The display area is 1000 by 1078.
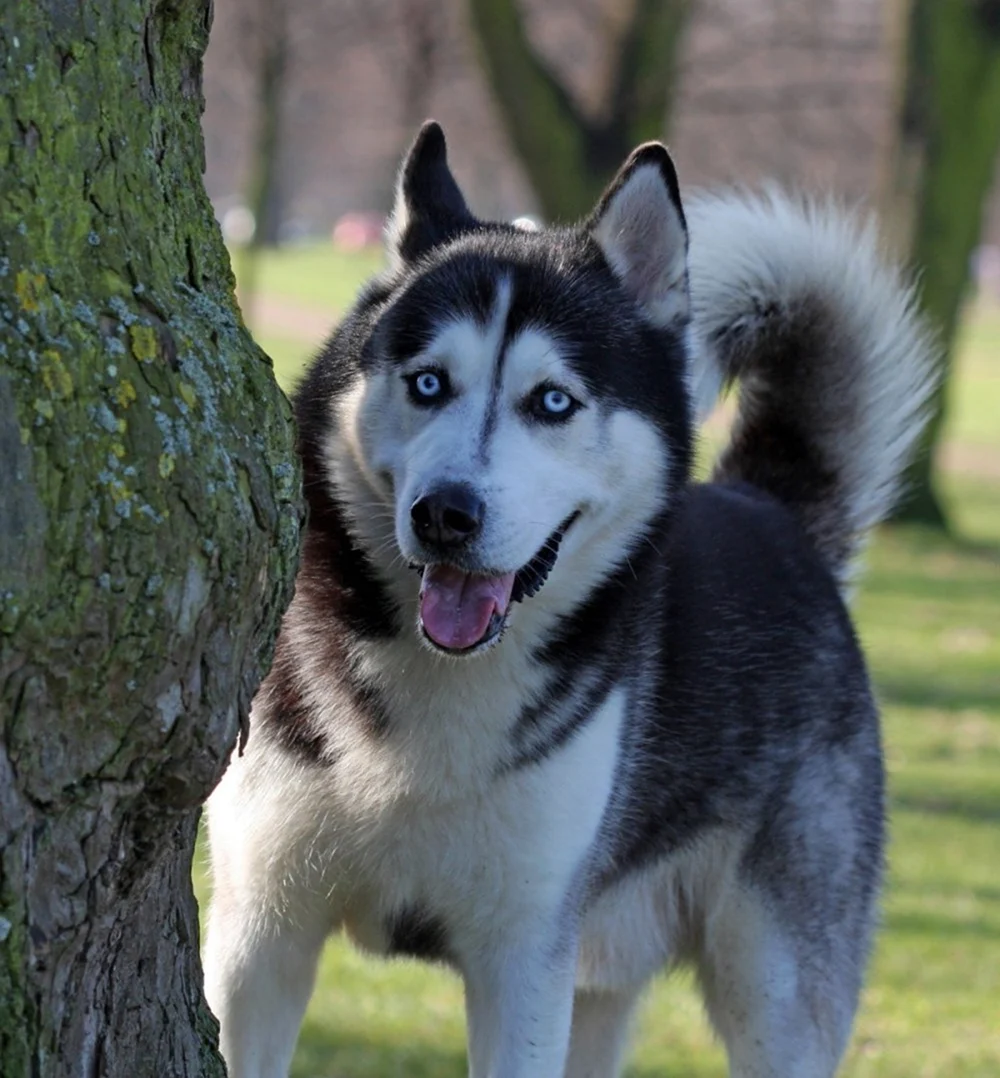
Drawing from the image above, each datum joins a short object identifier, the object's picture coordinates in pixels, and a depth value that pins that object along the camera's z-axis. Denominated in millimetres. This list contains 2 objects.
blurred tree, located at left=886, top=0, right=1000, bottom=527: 15523
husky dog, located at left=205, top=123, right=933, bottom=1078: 3287
